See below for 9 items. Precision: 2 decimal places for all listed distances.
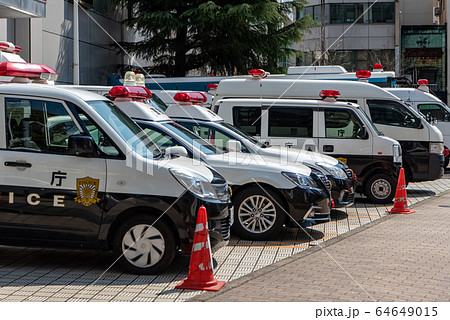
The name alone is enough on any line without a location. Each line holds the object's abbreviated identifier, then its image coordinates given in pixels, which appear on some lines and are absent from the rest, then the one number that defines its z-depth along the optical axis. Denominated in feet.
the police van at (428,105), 60.85
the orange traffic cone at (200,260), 20.36
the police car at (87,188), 21.95
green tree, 89.20
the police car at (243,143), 33.37
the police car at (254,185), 29.01
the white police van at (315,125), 43.09
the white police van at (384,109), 47.42
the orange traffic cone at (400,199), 39.78
